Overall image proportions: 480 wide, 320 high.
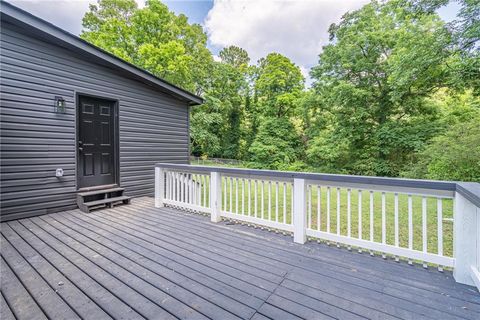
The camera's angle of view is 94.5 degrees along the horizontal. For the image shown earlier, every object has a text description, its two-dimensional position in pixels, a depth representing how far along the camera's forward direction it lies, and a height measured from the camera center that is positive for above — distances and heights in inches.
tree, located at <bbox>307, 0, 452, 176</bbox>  403.9 +120.6
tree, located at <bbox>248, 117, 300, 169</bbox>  625.3 +41.9
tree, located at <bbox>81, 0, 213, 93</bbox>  450.3 +281.5
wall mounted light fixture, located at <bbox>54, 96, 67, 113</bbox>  155.6 +38.8
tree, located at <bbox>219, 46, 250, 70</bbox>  829.5 +387.2
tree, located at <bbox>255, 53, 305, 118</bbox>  636.1 +218.3
